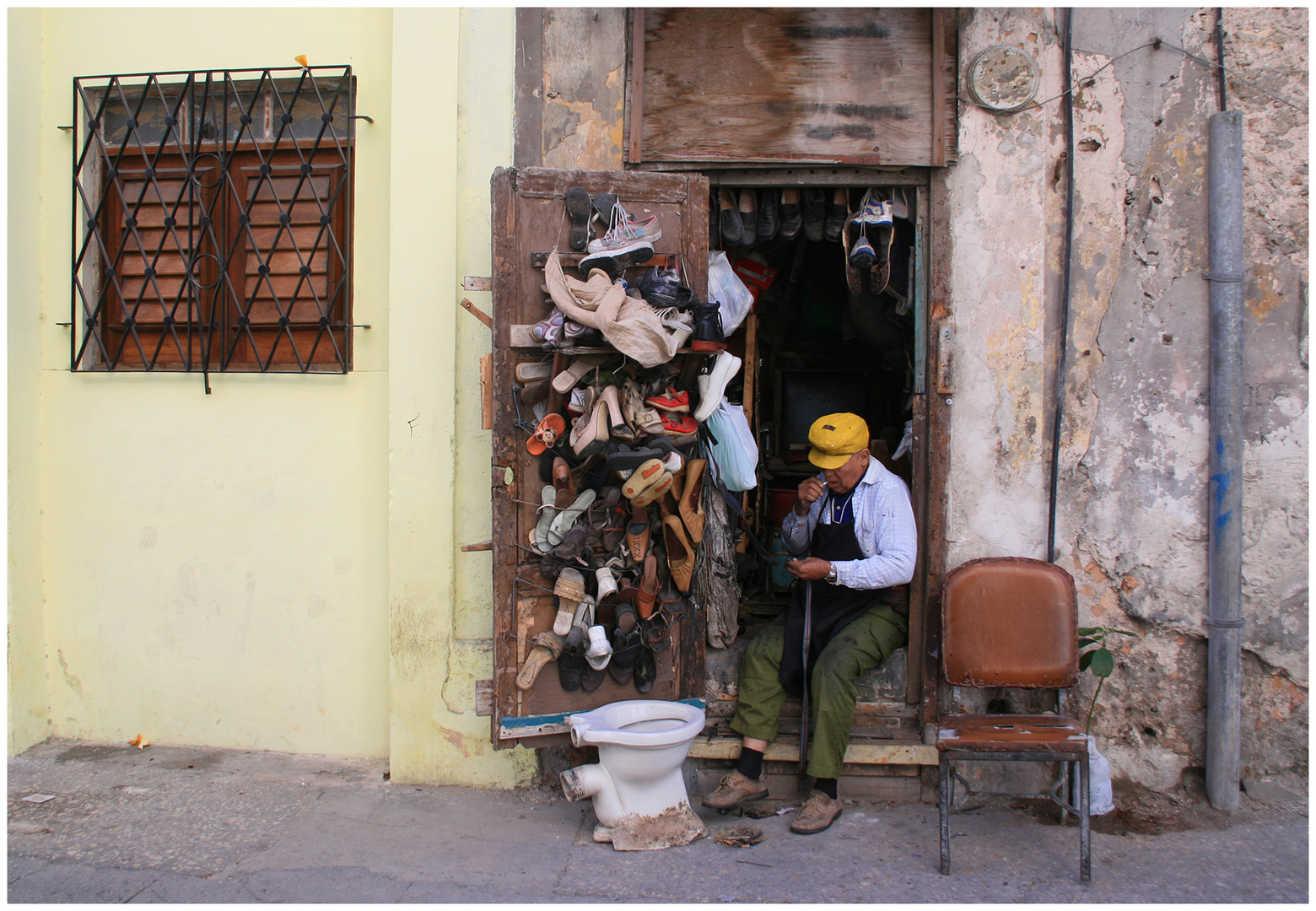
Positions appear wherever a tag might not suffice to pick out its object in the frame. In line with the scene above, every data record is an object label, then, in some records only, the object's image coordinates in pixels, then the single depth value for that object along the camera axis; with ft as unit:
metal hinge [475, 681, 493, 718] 11.08
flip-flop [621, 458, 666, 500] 9.41
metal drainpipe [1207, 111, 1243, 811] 10.38
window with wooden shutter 12.23
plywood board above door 10.84
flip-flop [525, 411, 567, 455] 9.77
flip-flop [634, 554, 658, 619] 10.29
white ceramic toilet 9.54
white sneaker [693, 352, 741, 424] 10.19
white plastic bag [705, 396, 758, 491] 11.32
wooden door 10.15
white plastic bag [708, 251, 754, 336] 11.72
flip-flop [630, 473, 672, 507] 9.55
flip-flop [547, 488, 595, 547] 10.07
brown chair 10.11
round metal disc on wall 10.66
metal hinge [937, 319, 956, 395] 10.83
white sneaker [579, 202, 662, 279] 9.76
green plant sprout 10.27
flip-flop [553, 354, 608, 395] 9.67
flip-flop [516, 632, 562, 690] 10.41
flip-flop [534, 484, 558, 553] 10.28
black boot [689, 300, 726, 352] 9.77
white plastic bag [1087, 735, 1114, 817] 10.35
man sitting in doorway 10.30
